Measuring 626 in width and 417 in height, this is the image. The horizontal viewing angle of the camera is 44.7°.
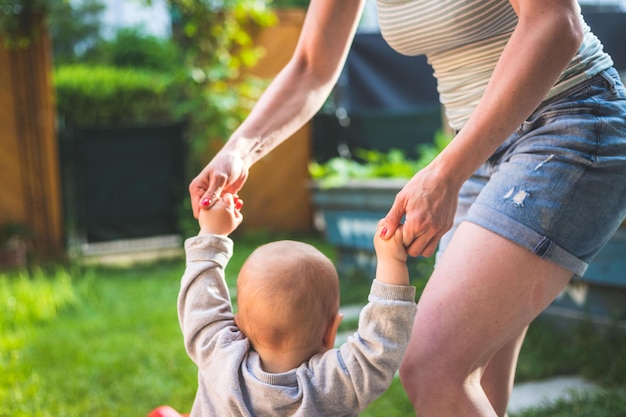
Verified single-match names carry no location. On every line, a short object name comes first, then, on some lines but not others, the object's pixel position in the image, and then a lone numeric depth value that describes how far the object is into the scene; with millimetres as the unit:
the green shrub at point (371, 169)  5105
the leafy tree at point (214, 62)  7113
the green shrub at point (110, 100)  8938
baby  1336
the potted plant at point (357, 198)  4871
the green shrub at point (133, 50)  14172
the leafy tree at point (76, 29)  16641
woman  1251
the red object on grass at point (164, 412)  1734
